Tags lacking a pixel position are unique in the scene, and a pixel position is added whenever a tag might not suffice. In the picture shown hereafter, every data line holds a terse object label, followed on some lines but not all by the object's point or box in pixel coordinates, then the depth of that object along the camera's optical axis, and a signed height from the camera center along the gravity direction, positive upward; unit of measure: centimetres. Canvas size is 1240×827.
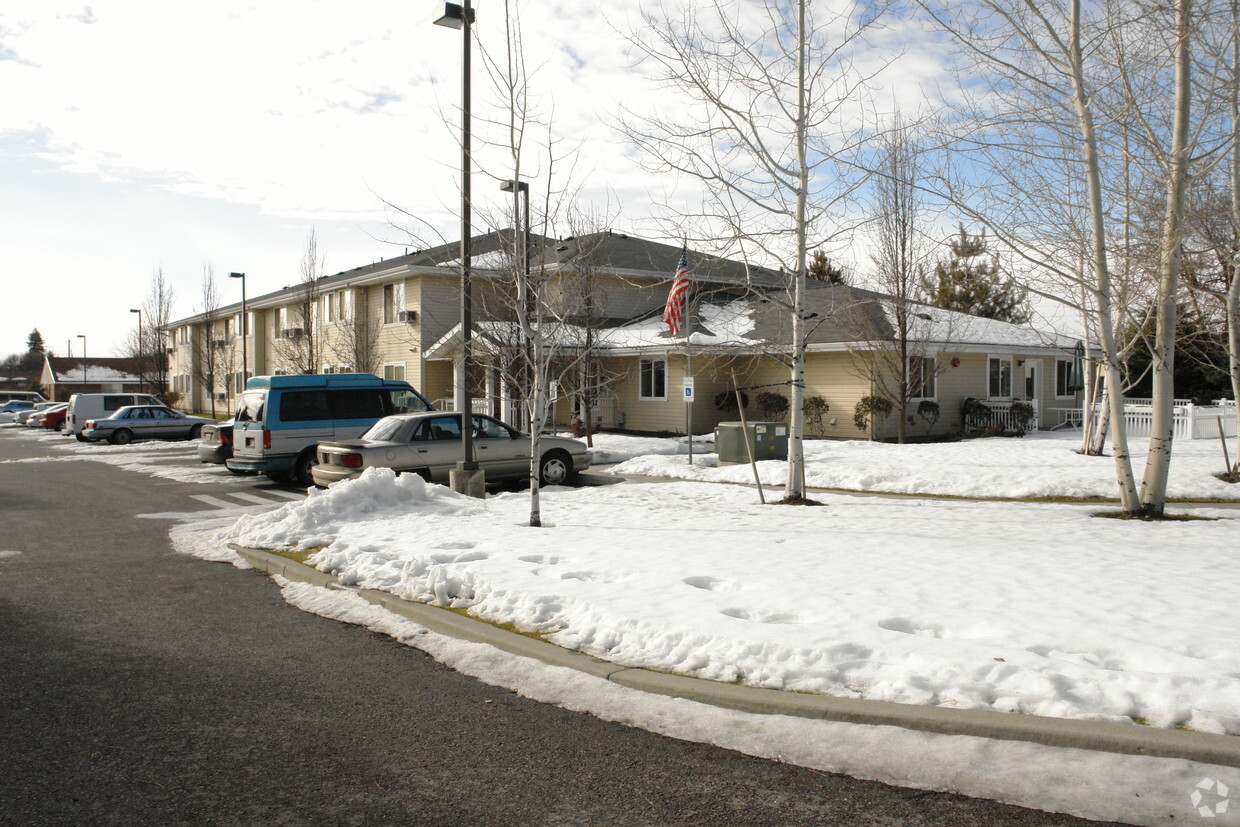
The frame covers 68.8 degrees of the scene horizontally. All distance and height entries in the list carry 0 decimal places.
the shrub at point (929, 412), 2625 -68
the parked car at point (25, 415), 5609 -159
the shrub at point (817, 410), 2616 -62
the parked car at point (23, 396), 7938 -55
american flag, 1756 +182
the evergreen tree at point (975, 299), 4622 +470
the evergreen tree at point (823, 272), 4501 +597
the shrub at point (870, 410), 2480 -59
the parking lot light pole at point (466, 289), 1200 +142
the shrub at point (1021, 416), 2719 -84
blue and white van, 1745 -58
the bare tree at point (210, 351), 4694 +223
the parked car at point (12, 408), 6691 -140
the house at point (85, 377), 9806 +144
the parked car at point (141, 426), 3259 -132
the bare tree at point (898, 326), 2225 +169
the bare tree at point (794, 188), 1212 +276
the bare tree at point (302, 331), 3478 +246
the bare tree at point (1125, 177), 1009 +249
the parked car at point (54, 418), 4847 -151
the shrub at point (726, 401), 2812 -38
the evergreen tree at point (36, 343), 15338 +796
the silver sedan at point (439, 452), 1482 -108
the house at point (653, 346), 2402 +128
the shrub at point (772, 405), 2741 -50
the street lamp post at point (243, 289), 3916 +437
